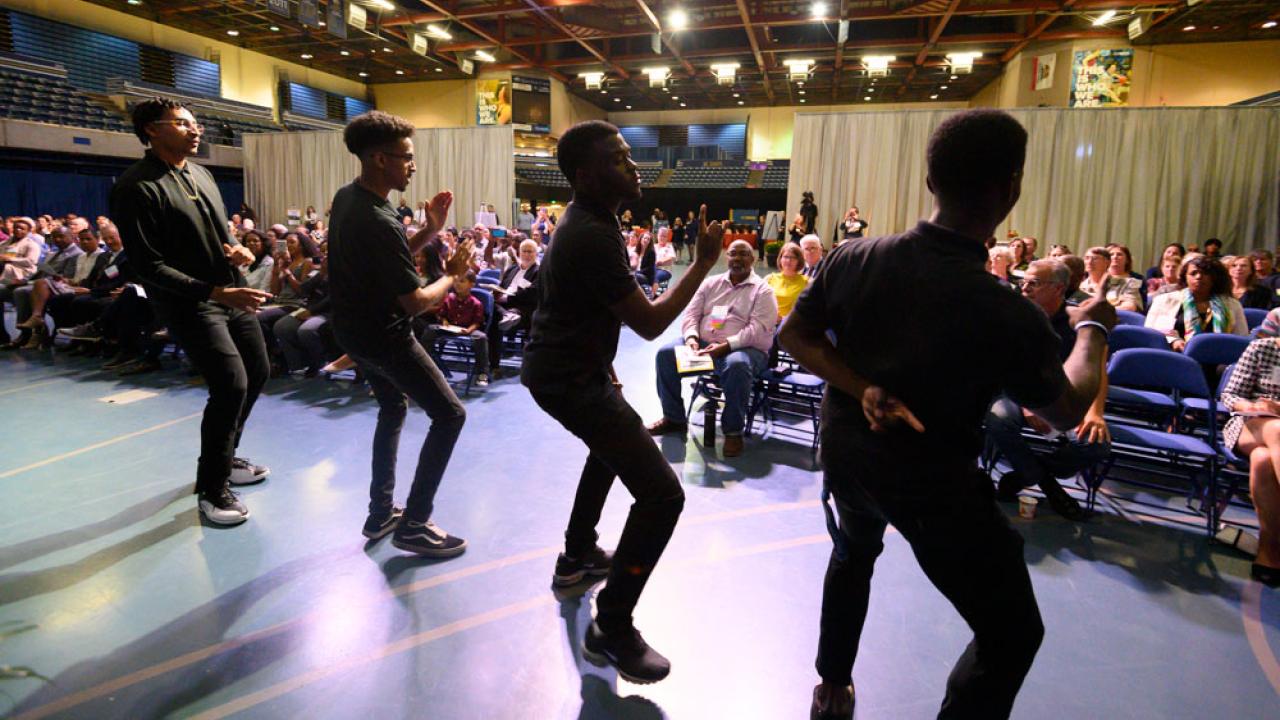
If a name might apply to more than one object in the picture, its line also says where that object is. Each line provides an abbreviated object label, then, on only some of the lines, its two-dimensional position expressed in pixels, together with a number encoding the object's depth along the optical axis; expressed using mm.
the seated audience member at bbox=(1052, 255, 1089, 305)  3998
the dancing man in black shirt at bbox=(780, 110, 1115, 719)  1193
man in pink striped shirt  4449
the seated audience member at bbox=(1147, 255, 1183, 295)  6481
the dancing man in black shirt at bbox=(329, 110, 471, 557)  2375
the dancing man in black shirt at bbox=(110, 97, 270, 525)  2713
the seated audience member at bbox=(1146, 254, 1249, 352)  4562
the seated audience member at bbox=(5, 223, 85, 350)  7059
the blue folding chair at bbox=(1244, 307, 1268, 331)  5426
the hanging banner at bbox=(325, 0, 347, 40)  12711
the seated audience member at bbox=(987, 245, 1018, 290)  5449
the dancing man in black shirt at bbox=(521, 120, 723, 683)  1777
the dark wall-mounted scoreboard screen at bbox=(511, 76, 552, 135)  20906
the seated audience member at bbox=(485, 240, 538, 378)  6348
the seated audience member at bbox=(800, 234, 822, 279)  6223
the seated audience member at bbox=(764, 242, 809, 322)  5516
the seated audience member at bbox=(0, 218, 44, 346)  7379
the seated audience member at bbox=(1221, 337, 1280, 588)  2787
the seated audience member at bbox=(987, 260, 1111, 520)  3189
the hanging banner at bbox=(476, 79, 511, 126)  21031
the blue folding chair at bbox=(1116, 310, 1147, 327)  5148
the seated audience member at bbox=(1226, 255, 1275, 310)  6020
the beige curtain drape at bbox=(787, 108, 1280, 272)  10594
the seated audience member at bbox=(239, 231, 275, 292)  6566
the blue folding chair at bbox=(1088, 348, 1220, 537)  3145
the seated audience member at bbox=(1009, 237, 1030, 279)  7035
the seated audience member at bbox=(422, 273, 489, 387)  5773
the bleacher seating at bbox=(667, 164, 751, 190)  23706
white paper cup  3352
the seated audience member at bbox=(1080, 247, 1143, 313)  6055
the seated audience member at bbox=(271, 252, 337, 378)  5957
